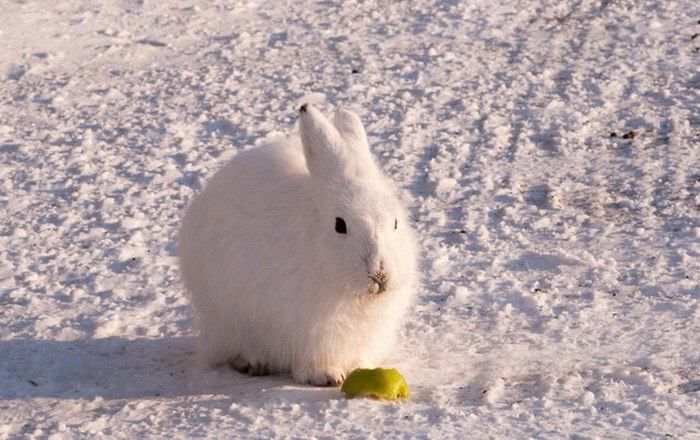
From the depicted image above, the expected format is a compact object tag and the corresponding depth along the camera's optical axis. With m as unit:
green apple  8.74
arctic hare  8.65
